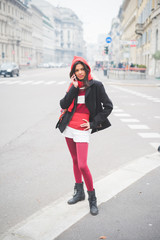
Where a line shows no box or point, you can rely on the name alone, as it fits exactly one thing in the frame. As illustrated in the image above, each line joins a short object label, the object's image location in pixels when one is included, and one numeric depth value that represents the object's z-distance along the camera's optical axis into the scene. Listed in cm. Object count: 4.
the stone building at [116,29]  11206
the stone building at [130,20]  5962
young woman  332
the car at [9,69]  3384
